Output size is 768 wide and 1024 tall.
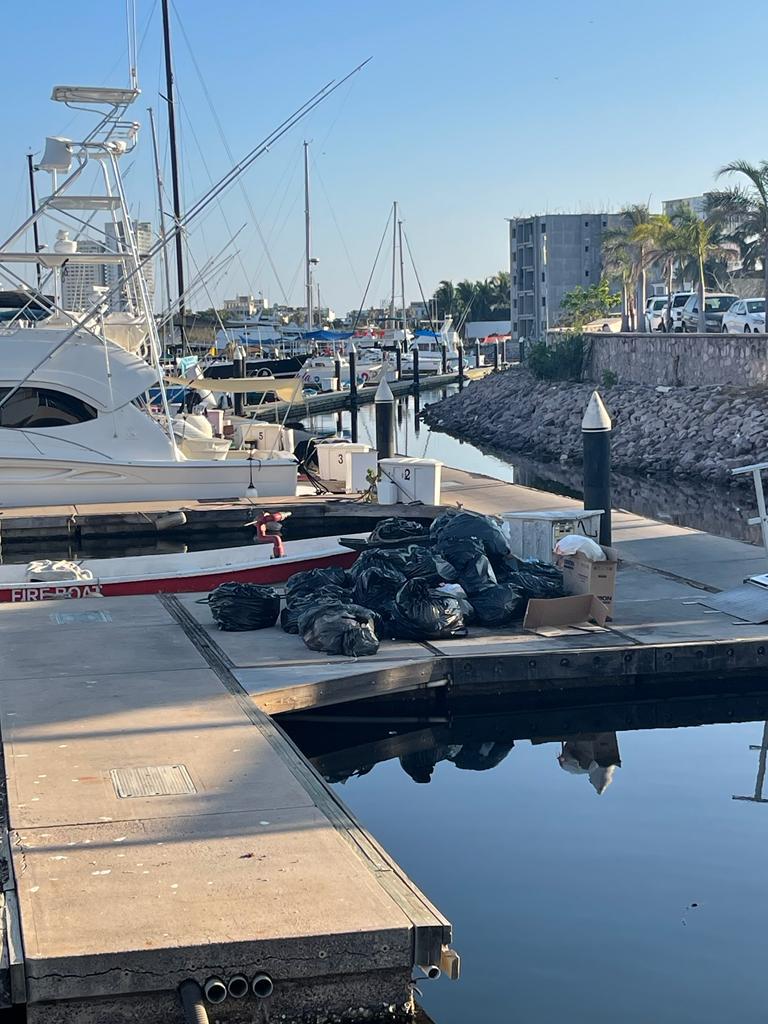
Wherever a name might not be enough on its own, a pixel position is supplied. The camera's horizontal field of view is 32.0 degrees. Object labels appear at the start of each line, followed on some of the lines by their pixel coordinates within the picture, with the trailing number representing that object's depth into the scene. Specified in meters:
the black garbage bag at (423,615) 11.42
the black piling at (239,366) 38.85
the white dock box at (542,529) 13.40
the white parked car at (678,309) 51.22
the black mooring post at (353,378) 50.82
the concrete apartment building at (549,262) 96.50
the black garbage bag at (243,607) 11.88
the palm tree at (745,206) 41.72
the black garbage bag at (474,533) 12.69
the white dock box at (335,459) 23.55
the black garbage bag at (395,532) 14.17
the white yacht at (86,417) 21.84
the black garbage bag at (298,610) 11.55
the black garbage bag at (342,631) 10.89
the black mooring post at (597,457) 14.75
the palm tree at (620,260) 59.03
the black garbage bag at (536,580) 12.22
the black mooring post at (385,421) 24.24
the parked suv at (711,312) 48.91
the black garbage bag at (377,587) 11.88
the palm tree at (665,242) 54.44
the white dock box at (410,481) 20.08
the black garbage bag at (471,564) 12.17
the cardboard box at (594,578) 12.02
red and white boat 13.59
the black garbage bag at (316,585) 12.10
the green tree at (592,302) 76.69
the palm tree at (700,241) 51.03
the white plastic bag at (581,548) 12.05
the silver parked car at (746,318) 42.53
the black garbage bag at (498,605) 11.93
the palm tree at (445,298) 139.00
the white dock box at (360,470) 22.64
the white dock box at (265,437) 25.84
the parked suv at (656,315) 54.79
